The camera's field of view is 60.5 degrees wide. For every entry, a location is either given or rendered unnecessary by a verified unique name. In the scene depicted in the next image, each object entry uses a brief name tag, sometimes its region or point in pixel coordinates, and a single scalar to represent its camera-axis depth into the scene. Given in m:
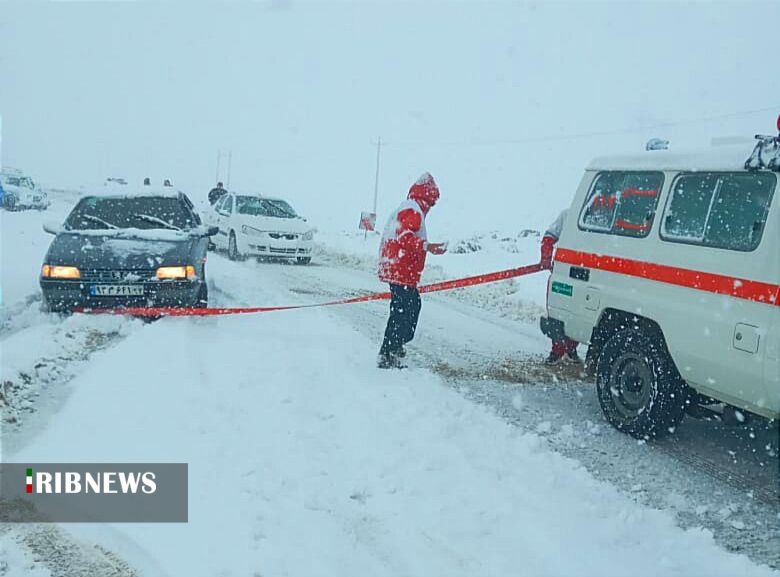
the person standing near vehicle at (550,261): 6.97
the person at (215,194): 19.96
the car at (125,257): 7.08
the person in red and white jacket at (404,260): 6.37
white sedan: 15.06
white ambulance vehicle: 4.08
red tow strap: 7.17
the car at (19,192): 25.55
